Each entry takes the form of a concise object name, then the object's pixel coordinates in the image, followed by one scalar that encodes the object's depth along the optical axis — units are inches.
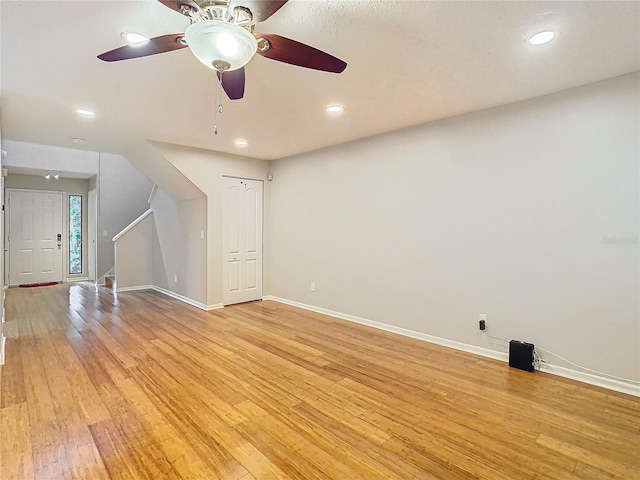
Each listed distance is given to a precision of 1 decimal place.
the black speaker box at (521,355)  118.3
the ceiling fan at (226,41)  58.8
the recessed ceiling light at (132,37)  80.4
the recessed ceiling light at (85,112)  129.4
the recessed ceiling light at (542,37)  79.9
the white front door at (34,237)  290.2
